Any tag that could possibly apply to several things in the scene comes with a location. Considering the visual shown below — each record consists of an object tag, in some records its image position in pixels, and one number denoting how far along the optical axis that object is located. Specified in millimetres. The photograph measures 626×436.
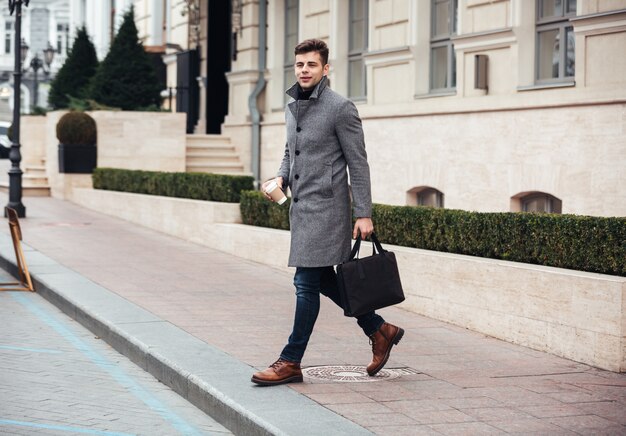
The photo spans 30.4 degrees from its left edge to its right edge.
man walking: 7410
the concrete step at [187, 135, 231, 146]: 24516
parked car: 48781
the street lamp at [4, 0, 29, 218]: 20781
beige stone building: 12906
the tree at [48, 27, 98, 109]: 31750
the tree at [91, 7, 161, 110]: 27781
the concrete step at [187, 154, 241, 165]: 23875
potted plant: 25016
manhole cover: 7676
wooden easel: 13250
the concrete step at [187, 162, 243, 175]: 23547
